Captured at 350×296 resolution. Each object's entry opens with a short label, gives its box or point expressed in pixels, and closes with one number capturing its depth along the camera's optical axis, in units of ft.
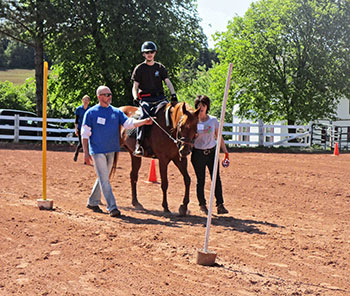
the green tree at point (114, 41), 91.76
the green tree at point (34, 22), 90.94
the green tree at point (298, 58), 115.75
